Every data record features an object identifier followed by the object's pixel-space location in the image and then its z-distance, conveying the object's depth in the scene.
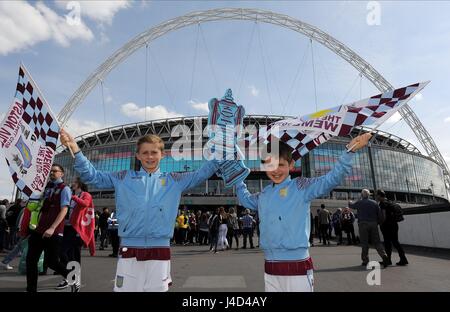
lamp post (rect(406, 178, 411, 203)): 79.38
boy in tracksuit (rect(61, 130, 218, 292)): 2.80
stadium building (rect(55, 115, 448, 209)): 67.50
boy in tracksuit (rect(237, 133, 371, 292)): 2.78
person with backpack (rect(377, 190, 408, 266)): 8.25
